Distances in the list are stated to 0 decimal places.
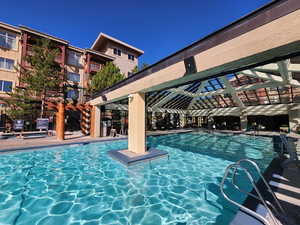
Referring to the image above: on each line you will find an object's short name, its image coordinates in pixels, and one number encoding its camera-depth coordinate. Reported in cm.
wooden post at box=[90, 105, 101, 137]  1514
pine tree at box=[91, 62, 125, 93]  1962
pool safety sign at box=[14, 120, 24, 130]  1345
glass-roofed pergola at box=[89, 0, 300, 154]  316
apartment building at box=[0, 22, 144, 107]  1973
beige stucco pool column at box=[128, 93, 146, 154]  802
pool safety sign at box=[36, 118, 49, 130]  1402
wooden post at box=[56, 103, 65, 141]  1275
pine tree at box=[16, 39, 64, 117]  1747
